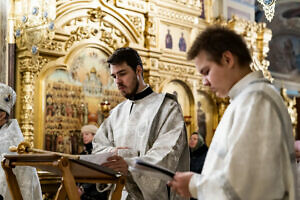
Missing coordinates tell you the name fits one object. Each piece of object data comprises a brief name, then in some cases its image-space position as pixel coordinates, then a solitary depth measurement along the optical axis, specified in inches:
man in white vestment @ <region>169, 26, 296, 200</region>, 77.7
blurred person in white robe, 169.8
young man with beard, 135.9
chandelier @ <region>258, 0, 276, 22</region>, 229.9
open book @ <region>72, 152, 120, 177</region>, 104.8
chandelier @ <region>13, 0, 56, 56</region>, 264.2
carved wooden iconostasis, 288.8
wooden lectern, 104.9
